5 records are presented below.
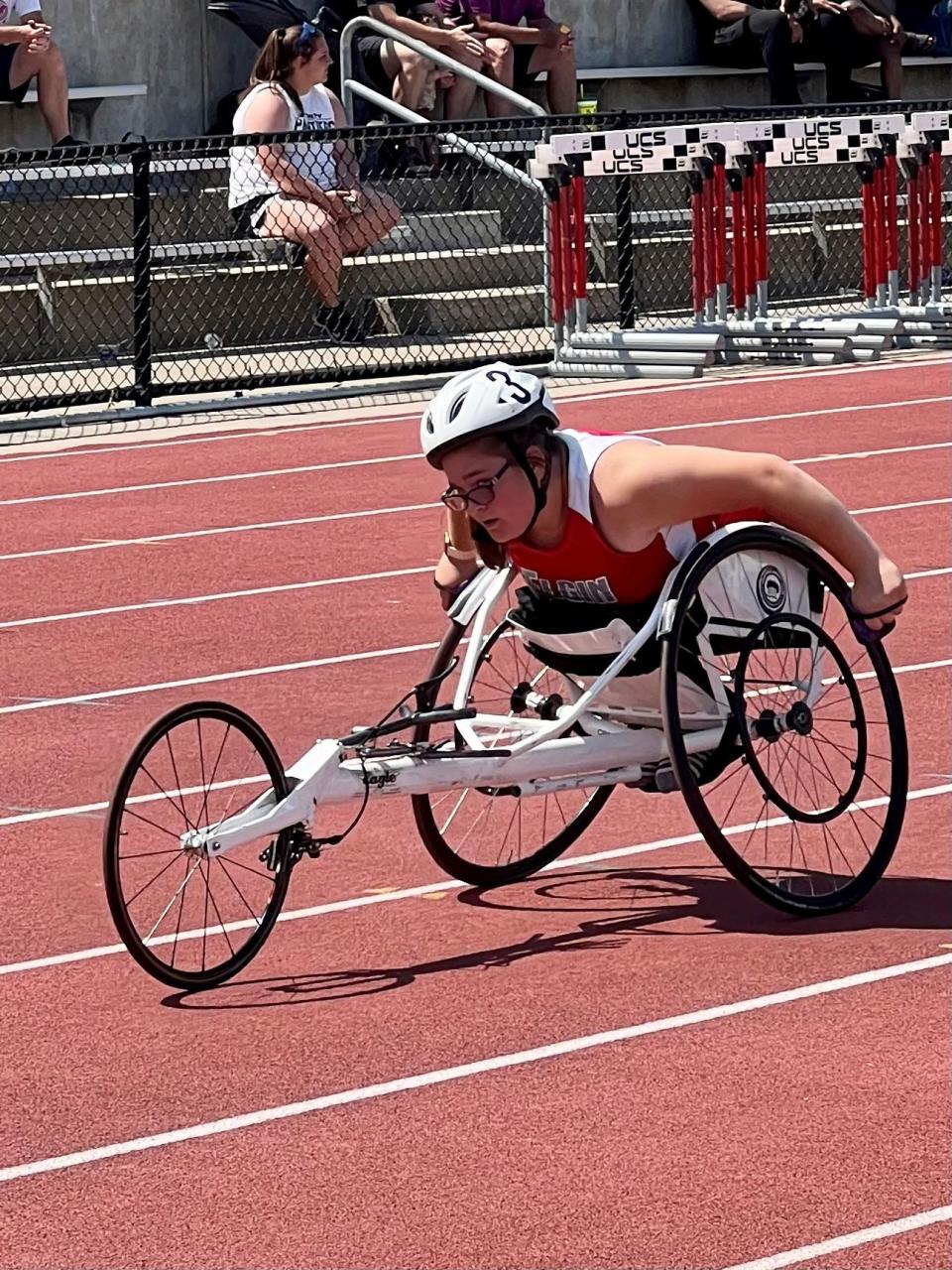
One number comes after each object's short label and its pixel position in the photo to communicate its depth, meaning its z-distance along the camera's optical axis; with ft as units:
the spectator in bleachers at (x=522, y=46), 69.15
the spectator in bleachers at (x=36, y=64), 60.59
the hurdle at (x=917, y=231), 57.82
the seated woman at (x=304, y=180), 53.83
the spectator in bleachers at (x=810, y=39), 75.41
